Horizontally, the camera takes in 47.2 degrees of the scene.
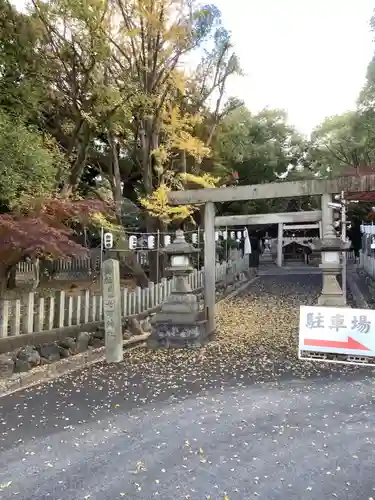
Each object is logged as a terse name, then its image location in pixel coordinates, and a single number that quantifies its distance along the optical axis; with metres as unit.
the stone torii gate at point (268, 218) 8.53
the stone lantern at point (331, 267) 7.52
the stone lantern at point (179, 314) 7.99
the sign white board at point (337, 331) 6.49
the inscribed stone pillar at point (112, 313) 6.86
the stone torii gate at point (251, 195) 7.48
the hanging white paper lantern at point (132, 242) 10.81
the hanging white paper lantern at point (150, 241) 11.19
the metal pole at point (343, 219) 8.48
